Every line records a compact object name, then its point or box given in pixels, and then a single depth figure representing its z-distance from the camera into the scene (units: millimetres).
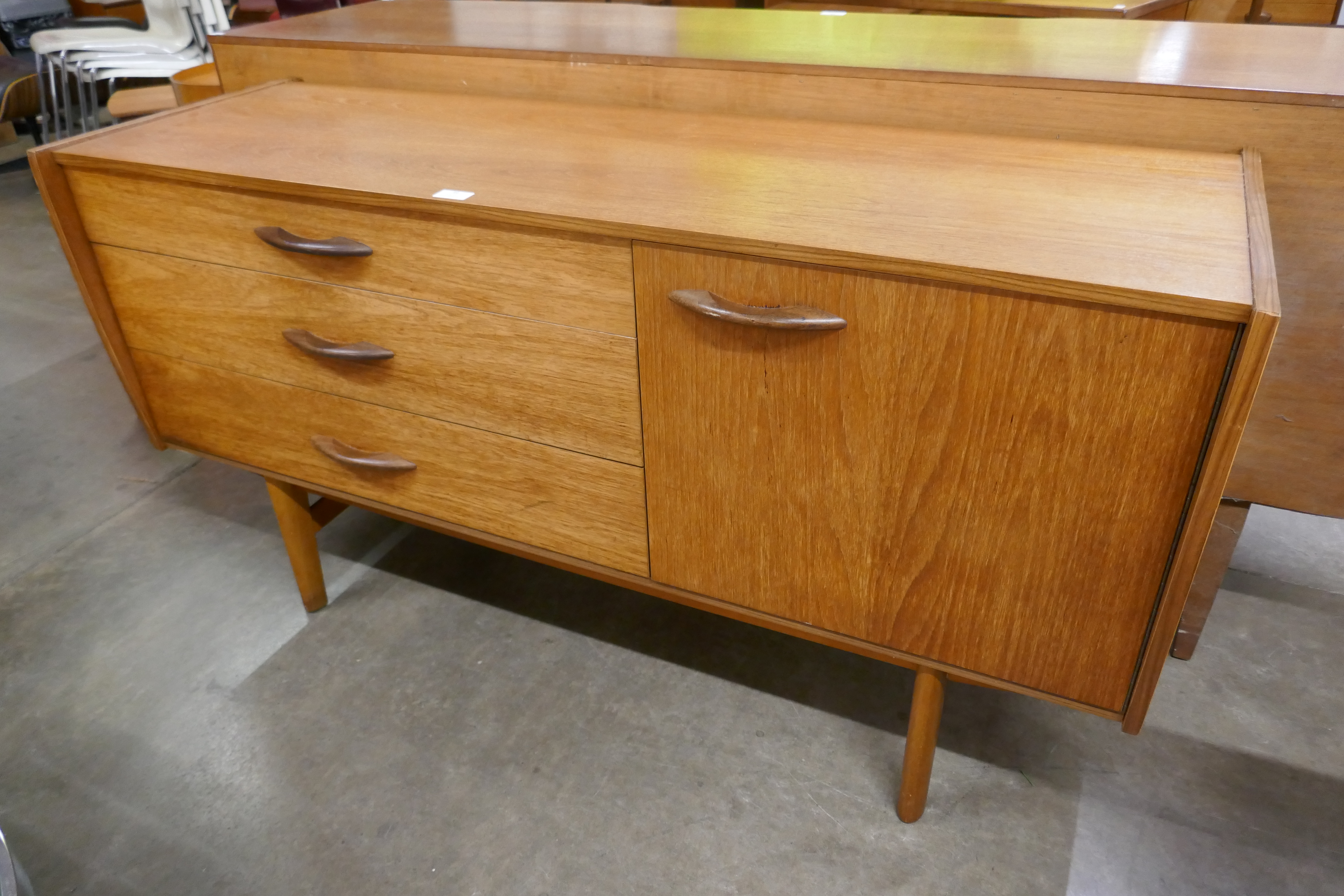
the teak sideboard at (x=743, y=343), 743
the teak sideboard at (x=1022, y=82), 927
